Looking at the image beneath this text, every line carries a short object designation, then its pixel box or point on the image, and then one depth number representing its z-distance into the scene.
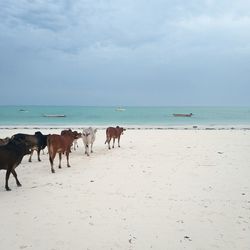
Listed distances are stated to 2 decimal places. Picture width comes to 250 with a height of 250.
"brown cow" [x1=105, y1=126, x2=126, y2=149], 14.62
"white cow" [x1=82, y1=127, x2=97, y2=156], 12.97
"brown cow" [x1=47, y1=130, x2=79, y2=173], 9.34
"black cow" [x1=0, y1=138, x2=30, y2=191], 7.21
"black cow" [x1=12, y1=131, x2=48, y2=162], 11.07
